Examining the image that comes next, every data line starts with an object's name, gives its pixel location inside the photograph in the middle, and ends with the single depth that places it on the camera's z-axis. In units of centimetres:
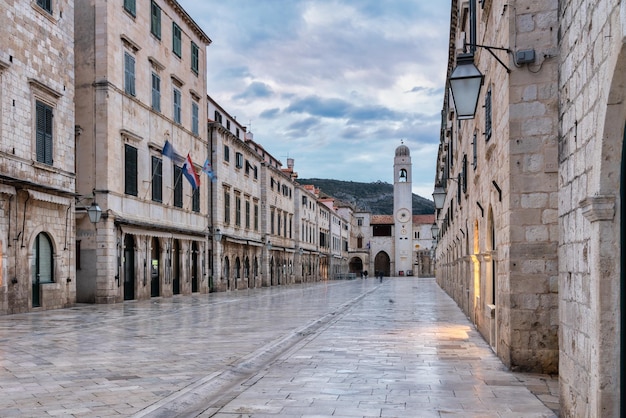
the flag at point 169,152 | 2547
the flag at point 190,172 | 2792
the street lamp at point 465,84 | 901
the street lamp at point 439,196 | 2670
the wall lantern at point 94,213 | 2212
